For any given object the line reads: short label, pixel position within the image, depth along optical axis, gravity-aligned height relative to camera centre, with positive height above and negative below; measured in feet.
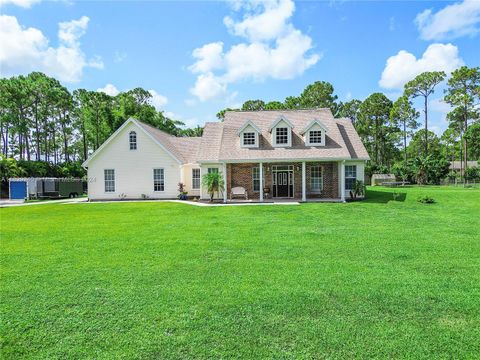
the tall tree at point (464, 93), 138.51 +35.76
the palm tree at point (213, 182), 63.52 -1.00
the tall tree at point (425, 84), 141.38 +40.48
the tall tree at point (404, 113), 152.17 +29.50
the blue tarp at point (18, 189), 90.63 -2.45
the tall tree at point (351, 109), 172.45 +35.72
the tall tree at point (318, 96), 154.20 +38.64
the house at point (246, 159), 65.72 +3.75
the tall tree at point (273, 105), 143.02 +32.09
